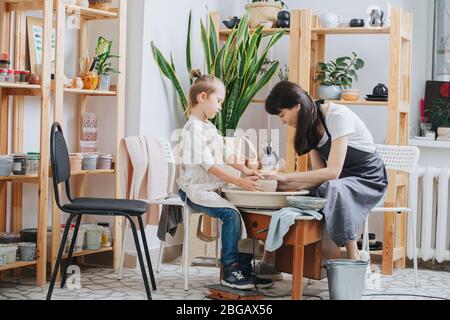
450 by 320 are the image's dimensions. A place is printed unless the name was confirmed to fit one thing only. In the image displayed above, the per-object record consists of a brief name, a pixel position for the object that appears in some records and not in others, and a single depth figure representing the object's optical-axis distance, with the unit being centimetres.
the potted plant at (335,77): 505
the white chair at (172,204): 403
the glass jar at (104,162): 450
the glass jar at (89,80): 440
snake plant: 496
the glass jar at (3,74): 387
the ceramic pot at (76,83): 431
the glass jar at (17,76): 398
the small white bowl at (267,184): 379
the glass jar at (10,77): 389
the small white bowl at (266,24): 520
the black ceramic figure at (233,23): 526
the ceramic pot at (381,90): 494
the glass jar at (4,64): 389
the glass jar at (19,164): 398
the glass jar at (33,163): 404
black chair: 355
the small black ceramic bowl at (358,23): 498
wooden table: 357
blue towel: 354
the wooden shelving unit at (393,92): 481
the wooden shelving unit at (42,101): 403
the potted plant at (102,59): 447
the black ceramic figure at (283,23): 516
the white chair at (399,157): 458
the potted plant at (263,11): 523
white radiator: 491
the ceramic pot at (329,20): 505
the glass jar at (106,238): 455
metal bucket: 363
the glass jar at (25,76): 400
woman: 373
